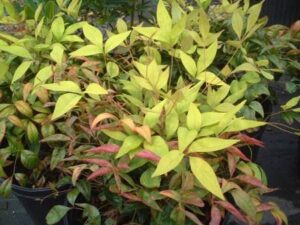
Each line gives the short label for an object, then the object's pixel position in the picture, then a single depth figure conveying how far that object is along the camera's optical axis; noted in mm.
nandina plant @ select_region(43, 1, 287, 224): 1044
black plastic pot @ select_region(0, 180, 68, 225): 1382
